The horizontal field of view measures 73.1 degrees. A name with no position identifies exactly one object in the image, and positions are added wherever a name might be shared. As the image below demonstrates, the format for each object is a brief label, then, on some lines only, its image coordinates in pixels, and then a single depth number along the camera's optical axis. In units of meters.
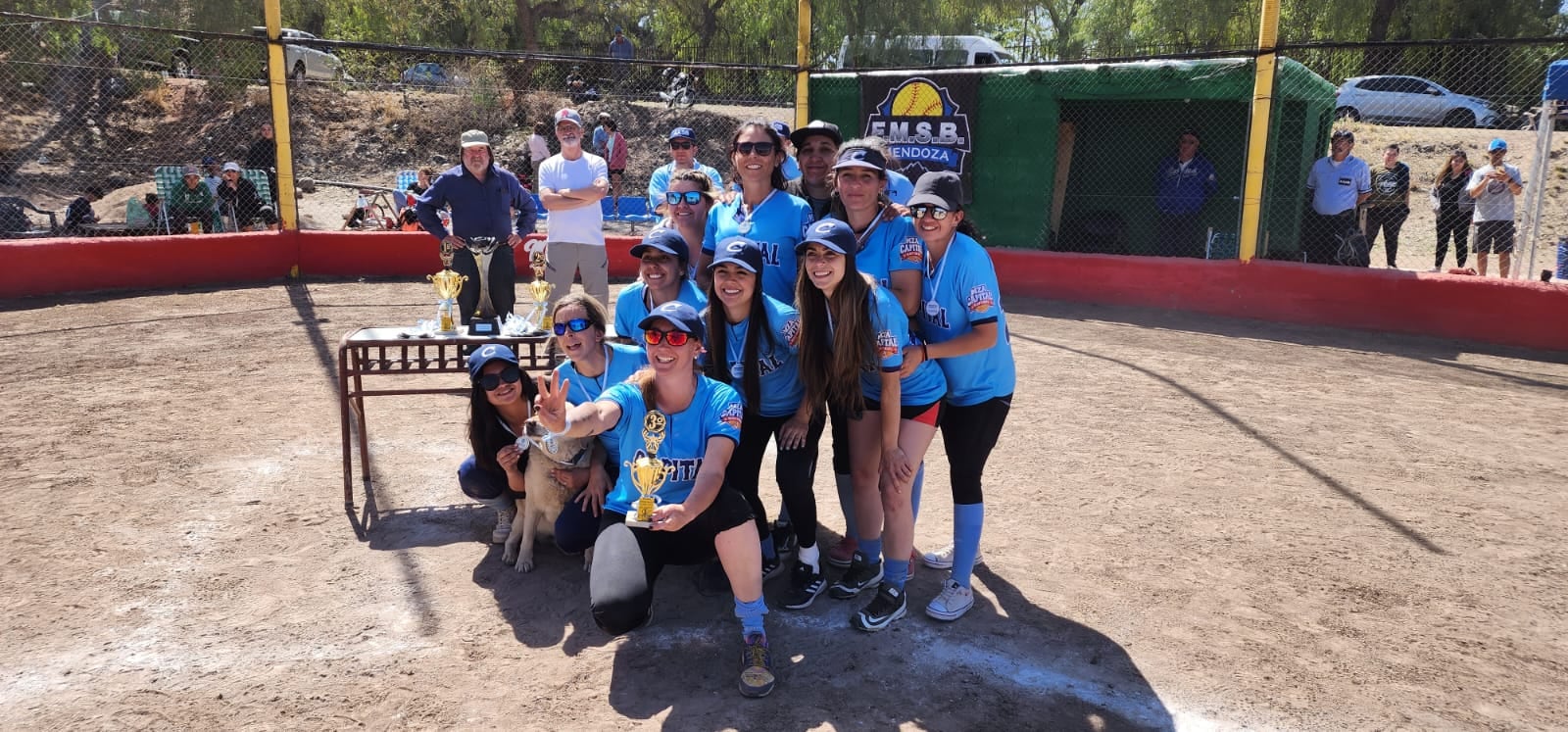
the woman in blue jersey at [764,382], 3.85
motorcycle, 14.35
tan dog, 4.18
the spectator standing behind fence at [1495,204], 10.78
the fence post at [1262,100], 9.49
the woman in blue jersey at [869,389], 3.67
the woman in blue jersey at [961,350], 3.84
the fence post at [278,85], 10.15
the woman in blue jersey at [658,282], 4.12
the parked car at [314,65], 20.29
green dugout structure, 11.77
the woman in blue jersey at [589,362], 4.11
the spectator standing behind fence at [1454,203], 11.84
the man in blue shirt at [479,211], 6.99
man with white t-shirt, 7.36
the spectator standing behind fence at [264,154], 14.11
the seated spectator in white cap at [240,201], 12.45
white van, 19.12
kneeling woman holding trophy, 3.46
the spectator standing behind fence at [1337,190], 10.85
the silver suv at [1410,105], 17.58
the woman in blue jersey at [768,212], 4.37
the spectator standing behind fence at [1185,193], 11.71
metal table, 4.92
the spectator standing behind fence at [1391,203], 11.87
